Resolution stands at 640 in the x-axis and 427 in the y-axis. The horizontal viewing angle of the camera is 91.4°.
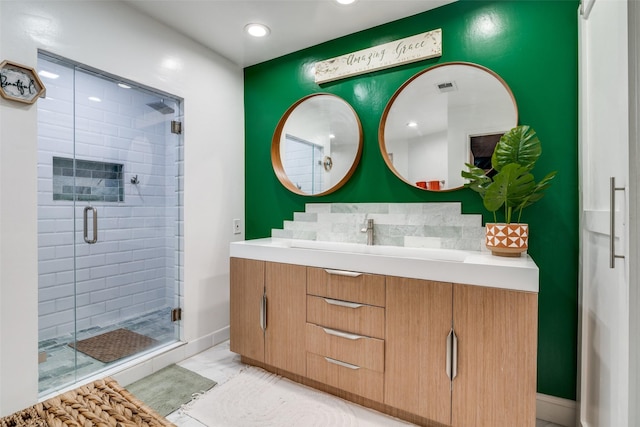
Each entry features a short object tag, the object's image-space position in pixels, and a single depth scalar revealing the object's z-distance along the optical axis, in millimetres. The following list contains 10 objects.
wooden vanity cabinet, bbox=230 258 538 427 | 1370
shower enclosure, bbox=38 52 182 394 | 1795
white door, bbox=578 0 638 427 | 916
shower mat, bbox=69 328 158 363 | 2008
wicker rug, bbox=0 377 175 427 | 984
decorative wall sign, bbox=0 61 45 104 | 1506
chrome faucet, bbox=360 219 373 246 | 2207
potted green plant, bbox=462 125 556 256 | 1491
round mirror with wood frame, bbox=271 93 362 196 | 2342
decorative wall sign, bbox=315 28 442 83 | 2014
